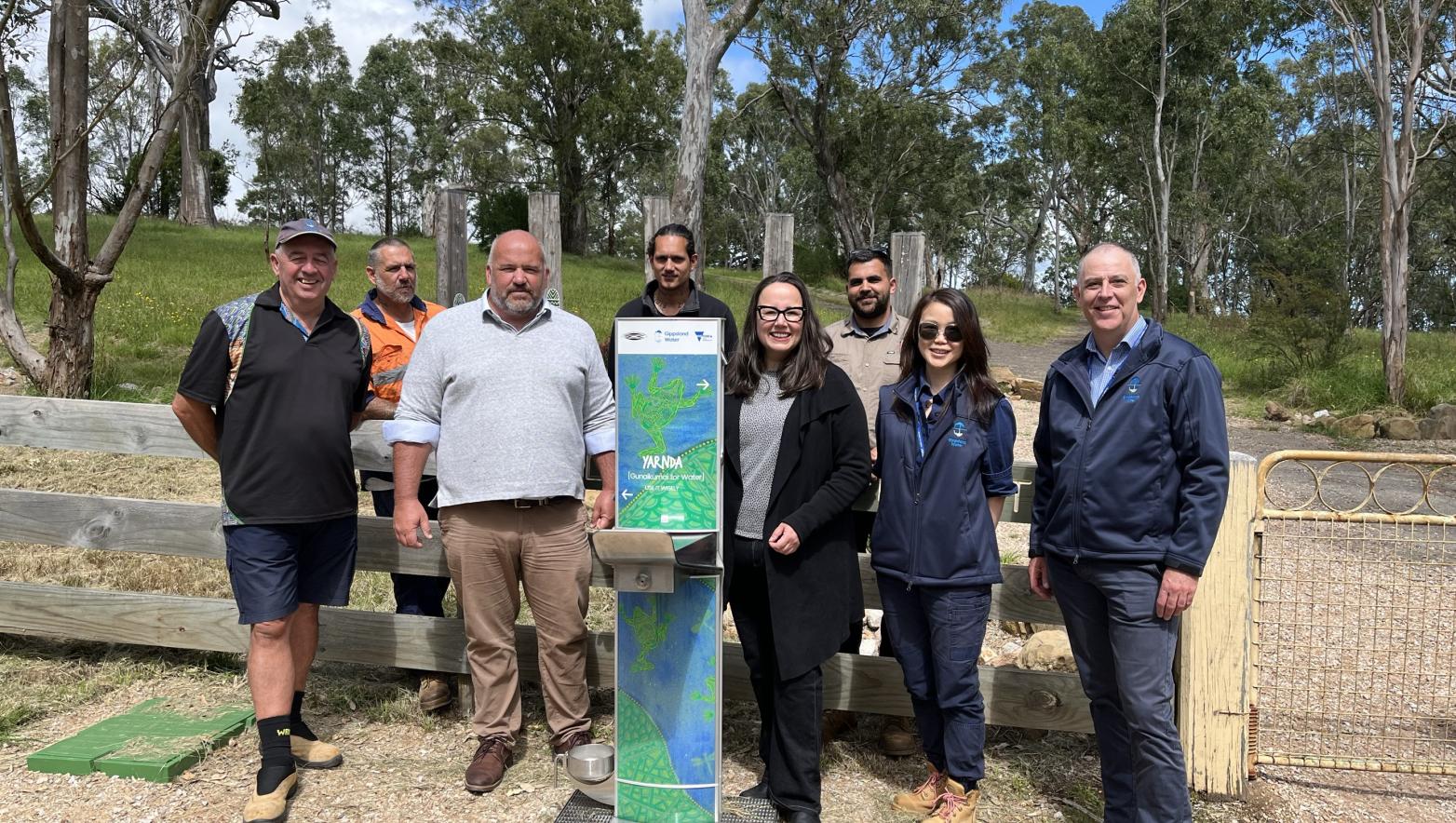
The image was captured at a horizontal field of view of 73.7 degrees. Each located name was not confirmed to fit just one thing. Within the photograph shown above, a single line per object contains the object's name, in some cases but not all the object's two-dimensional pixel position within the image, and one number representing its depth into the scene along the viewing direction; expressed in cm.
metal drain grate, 348
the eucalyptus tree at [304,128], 4647
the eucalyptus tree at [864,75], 2908
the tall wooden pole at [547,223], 499
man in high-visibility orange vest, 443
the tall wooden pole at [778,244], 527
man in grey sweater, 356
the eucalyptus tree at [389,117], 5194
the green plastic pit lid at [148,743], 376
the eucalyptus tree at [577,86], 3300
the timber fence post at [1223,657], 359
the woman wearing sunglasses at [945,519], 332
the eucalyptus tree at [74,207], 797
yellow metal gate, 371
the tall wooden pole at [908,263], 535
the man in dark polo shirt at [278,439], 346
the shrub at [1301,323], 1619
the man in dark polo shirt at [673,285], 450
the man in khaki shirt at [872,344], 406
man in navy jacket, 292
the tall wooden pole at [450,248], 518
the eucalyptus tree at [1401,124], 1371
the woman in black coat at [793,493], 339
